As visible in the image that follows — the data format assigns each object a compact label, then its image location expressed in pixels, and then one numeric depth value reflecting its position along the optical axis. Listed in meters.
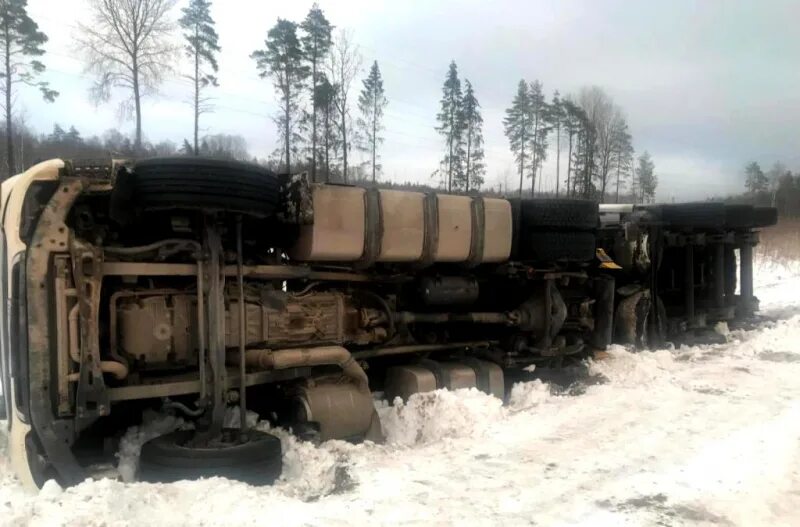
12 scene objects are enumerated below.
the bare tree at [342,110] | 32.19
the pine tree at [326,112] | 31.38
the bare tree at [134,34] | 28.70
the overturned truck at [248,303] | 3.89
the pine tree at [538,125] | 46.12
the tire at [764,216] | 10.61
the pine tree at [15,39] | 26.00
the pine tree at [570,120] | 45.25
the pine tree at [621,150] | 47.50
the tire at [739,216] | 10.14
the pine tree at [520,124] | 46.19
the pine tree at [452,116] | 41.62
